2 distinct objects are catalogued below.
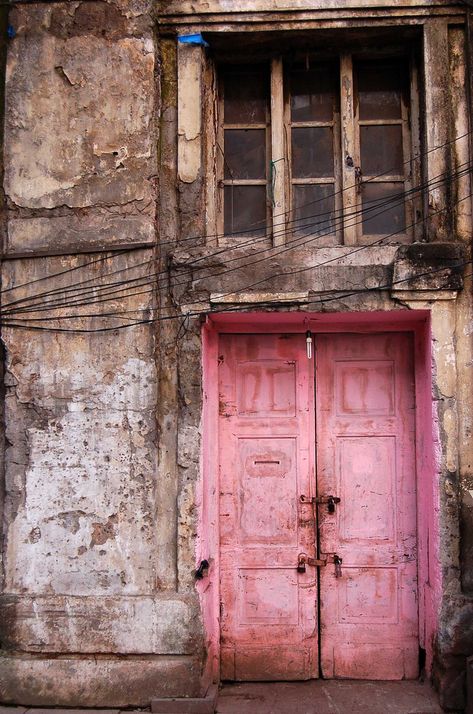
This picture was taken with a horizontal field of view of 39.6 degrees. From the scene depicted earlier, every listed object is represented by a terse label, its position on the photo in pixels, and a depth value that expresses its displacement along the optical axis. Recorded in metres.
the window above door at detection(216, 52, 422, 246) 4.46
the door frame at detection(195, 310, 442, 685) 4.17
